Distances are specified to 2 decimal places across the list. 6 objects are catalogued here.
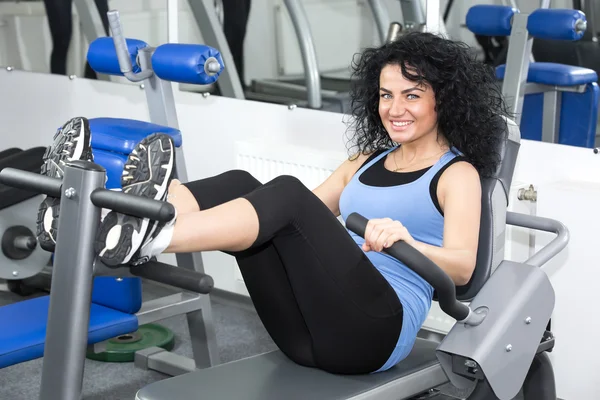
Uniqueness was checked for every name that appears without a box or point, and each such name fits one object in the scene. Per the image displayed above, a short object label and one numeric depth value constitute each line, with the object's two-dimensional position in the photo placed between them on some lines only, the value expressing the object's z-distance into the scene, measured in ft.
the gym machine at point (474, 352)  6.11
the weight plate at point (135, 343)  10.36
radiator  10.47
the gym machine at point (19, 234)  9.99
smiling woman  5.88
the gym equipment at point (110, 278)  6.02
